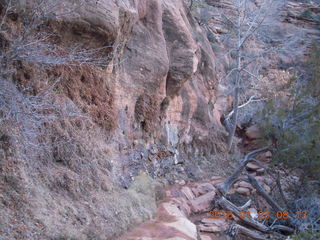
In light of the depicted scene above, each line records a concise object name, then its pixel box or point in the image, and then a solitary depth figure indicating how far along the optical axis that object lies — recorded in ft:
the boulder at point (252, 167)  48.02
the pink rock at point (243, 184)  38.28
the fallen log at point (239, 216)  27.20
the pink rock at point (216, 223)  26.74
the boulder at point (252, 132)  61.46
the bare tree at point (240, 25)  53.42
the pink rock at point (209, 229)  25.86
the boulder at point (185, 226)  20.11
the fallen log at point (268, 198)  27.71
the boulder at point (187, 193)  30.53
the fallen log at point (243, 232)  26.12
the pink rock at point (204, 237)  23.98
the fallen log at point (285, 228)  26.61
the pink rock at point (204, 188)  33.47
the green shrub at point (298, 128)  28.27
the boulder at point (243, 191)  36.23
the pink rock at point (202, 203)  29.27
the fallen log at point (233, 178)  31.73
